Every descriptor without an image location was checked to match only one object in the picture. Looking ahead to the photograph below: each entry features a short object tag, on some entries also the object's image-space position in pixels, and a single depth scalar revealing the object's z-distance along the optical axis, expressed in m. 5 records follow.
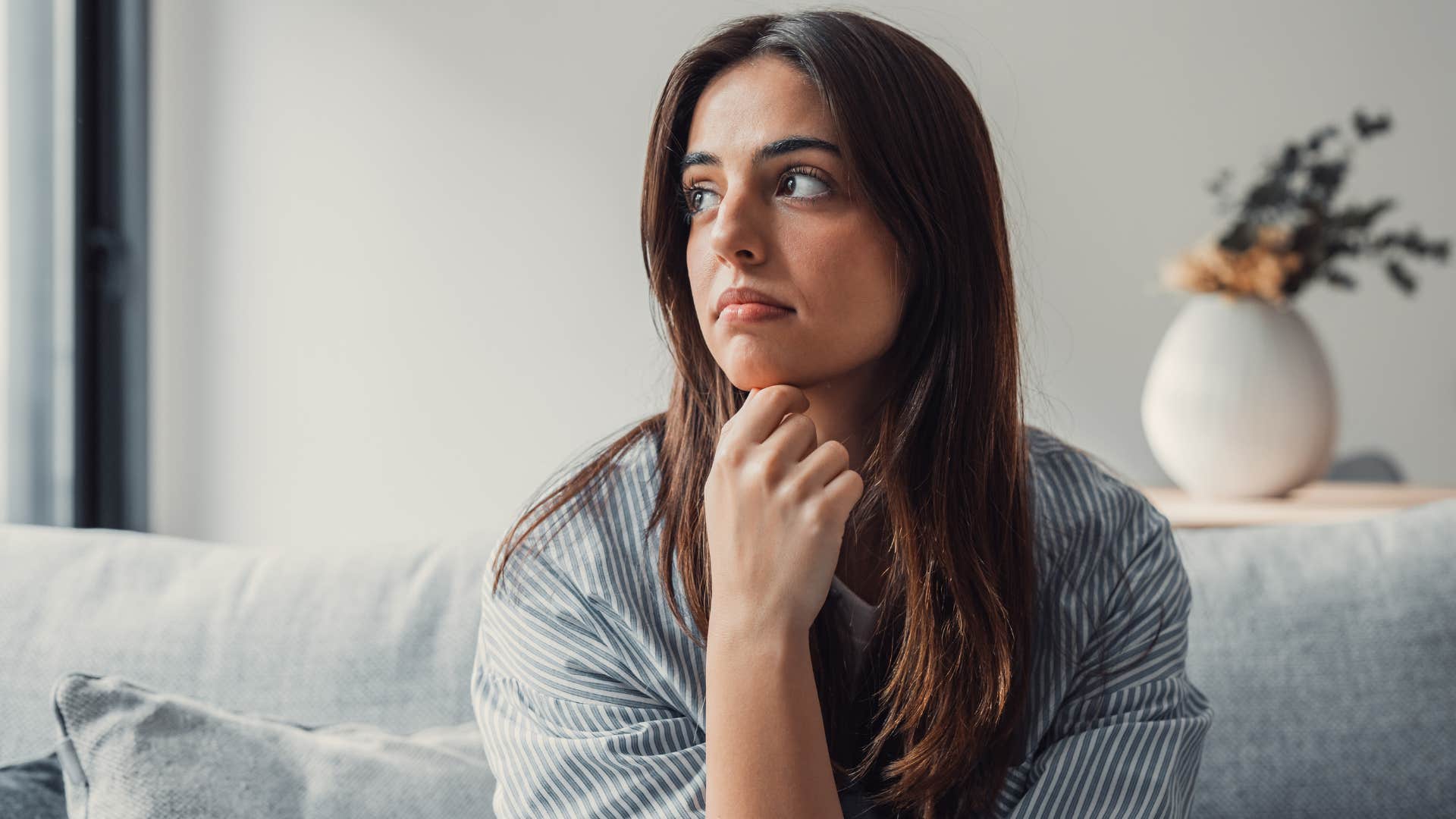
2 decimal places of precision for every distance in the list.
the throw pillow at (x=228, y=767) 0.91
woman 0.83
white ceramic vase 1.90
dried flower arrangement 1.98
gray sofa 1.12
